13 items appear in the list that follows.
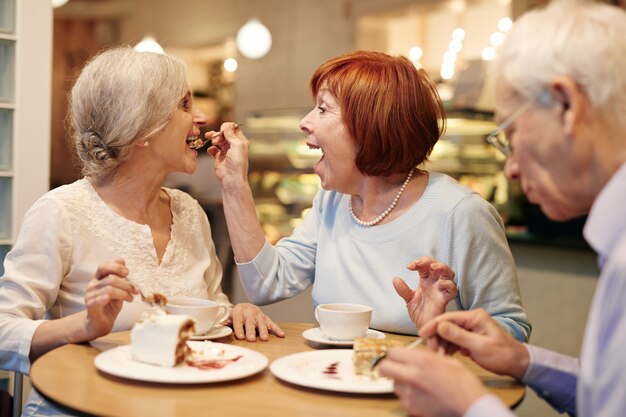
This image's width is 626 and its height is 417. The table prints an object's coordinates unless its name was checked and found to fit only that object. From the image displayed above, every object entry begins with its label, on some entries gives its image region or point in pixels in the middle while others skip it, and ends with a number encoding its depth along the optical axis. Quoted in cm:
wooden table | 128
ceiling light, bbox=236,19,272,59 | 808
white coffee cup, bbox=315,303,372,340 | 173
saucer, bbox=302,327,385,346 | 175
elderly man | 109
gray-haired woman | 192
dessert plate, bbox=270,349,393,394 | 137
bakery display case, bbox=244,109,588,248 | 454
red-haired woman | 207
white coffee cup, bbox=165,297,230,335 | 169
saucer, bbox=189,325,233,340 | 178
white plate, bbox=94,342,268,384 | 139
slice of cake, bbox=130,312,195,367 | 147
